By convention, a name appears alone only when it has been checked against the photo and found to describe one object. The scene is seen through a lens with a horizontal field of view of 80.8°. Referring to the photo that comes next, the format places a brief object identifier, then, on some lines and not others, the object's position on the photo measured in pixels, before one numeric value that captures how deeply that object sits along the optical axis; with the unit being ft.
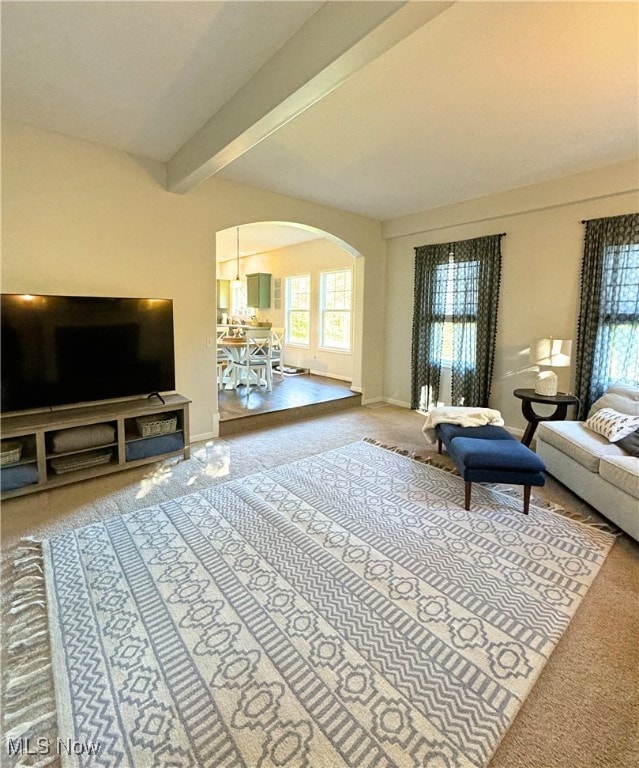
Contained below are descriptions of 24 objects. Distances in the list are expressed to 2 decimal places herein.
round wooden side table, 12.38
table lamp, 12.84
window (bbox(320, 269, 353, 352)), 24.20
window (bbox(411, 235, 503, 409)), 15.72
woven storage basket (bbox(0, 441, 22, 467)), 9.09
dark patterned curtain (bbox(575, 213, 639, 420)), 12.20
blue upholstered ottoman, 8.87
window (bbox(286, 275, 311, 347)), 26.94
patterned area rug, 4.26
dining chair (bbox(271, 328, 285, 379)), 22.11
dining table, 18.81
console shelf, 9.39
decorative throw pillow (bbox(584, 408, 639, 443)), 9.50
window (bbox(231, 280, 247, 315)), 34.16
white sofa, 8.02
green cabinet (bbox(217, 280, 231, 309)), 35.78
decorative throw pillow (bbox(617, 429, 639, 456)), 8.92
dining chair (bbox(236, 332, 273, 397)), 19.06
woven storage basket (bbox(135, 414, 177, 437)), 11.37
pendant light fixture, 22.78
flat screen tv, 9.55
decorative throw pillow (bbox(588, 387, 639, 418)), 10.32
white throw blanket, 11.46
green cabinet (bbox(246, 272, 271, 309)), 29.27
